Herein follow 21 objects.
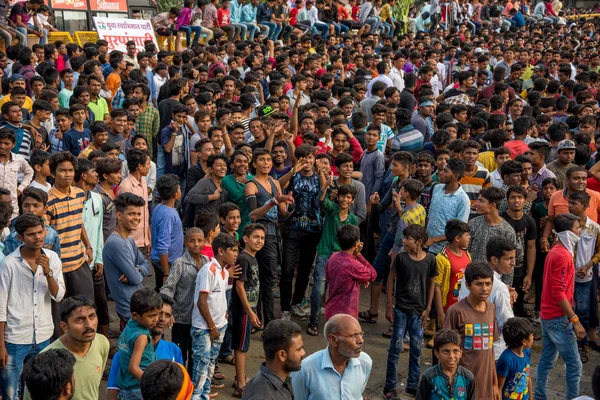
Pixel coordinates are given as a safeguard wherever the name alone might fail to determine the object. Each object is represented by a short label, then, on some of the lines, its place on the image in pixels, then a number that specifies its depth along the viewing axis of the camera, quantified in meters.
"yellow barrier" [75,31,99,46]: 19.36
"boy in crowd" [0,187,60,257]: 6.66
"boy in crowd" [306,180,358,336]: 8.30
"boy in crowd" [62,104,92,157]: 9.99
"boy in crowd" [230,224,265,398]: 7.10
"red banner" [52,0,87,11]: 19.62
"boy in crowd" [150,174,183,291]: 7.58
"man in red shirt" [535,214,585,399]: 6.99
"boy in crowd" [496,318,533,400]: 5.95
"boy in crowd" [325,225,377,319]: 7.24
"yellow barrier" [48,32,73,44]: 18.98
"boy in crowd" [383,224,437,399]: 7.10
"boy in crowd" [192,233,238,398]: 6.53
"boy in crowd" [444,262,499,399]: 6.11
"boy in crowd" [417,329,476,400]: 5.39
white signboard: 18.50
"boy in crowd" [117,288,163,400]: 5.40
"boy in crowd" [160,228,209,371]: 6.70
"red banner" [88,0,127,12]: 20.23
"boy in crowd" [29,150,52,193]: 7.80
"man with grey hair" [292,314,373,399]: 5.05
